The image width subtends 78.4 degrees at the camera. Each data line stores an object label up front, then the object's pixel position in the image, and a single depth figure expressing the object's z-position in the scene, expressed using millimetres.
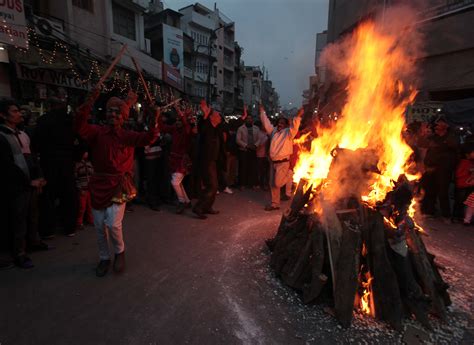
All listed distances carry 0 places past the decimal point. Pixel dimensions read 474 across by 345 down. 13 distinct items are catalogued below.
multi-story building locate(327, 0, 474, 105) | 11250
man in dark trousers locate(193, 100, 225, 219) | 6289
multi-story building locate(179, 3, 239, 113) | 42281
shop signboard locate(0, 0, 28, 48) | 8133
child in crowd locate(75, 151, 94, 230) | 5410
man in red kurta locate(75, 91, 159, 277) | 3674
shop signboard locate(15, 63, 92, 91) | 10050
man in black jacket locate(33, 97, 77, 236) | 4801
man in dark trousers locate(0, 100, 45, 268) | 3875
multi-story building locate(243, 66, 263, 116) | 71062
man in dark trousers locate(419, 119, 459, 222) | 6734
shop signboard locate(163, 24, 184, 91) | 27209
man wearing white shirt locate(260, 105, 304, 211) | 6781
